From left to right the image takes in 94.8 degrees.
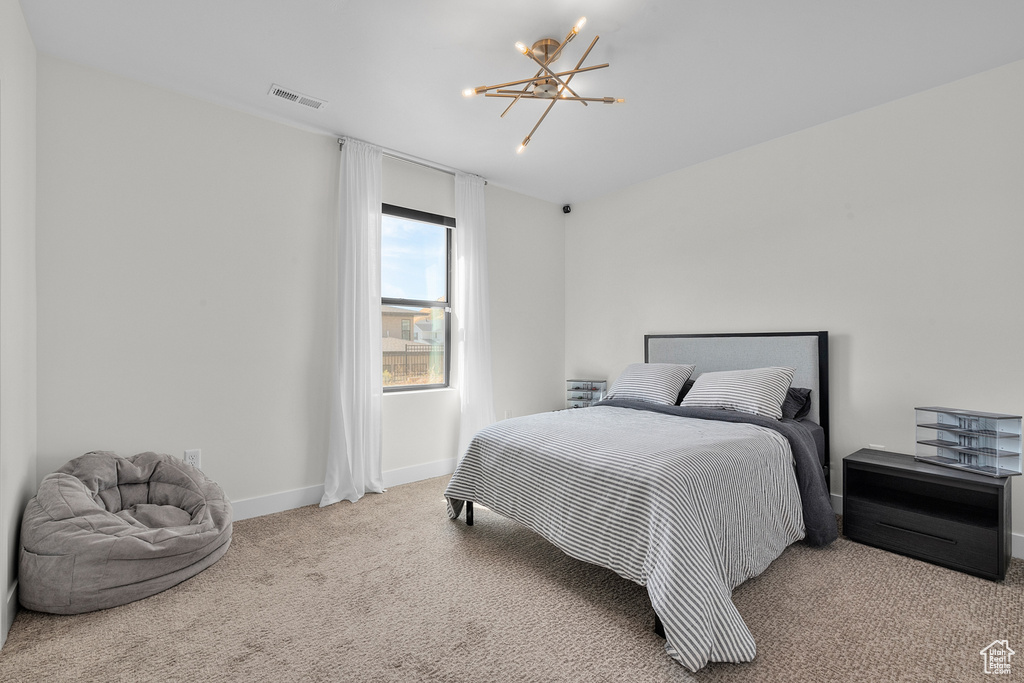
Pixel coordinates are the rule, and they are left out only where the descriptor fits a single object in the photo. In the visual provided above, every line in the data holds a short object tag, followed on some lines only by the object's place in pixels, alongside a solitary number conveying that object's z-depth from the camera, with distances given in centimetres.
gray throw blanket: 251
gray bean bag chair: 190
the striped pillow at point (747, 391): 293
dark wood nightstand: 220
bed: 169
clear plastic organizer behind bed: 450
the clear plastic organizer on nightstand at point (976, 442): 229
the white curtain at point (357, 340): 332
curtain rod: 364
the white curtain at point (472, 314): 406
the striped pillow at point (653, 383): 348
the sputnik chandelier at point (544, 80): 225
